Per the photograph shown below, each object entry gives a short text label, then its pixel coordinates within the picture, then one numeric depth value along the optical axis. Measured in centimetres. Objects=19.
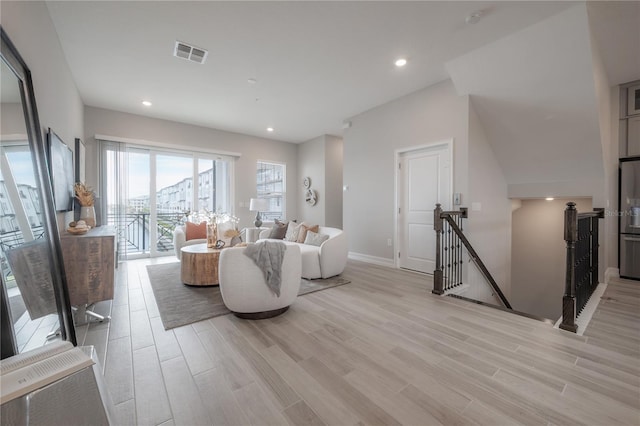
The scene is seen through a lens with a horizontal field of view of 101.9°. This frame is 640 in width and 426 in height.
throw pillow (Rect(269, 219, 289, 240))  499
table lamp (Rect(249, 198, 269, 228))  600
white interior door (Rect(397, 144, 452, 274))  406
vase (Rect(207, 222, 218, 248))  391
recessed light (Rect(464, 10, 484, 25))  252
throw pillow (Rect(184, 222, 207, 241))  499
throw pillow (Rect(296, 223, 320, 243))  458
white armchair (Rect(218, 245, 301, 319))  246
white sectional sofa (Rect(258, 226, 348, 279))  389
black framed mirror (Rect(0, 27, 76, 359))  139
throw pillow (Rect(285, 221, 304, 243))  468
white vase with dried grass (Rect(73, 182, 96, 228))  320
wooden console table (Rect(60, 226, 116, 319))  240
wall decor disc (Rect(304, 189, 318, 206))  696
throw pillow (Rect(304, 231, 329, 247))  421
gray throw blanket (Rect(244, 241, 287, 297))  249
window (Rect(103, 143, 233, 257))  510
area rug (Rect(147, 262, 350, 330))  260
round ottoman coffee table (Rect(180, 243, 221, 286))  353
